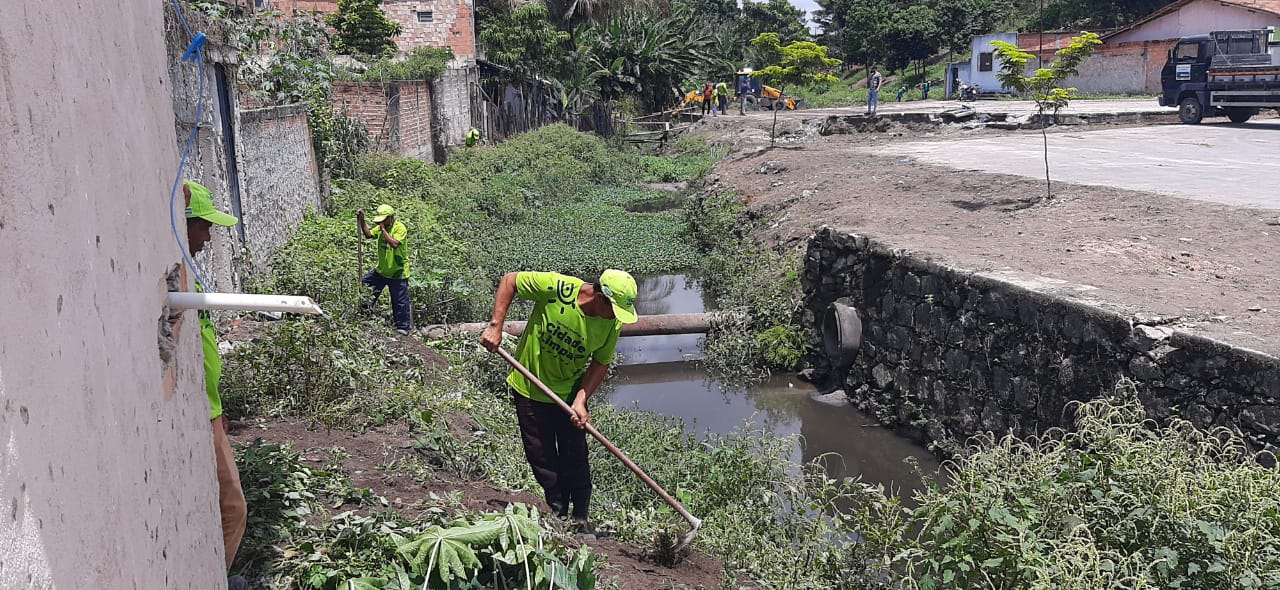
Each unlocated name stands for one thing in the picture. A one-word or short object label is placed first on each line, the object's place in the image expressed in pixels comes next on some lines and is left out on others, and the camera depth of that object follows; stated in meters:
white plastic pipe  2.15
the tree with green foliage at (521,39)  25.83
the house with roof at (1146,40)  32.22
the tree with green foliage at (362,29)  20.94
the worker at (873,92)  27.06
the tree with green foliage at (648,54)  32.00
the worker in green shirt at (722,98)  32.72
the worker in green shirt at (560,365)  4.88
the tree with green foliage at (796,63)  19.47
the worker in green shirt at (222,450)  3.46
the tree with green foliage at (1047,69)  10.62
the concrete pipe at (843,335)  9.12
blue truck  19.33
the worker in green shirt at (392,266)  8.02
